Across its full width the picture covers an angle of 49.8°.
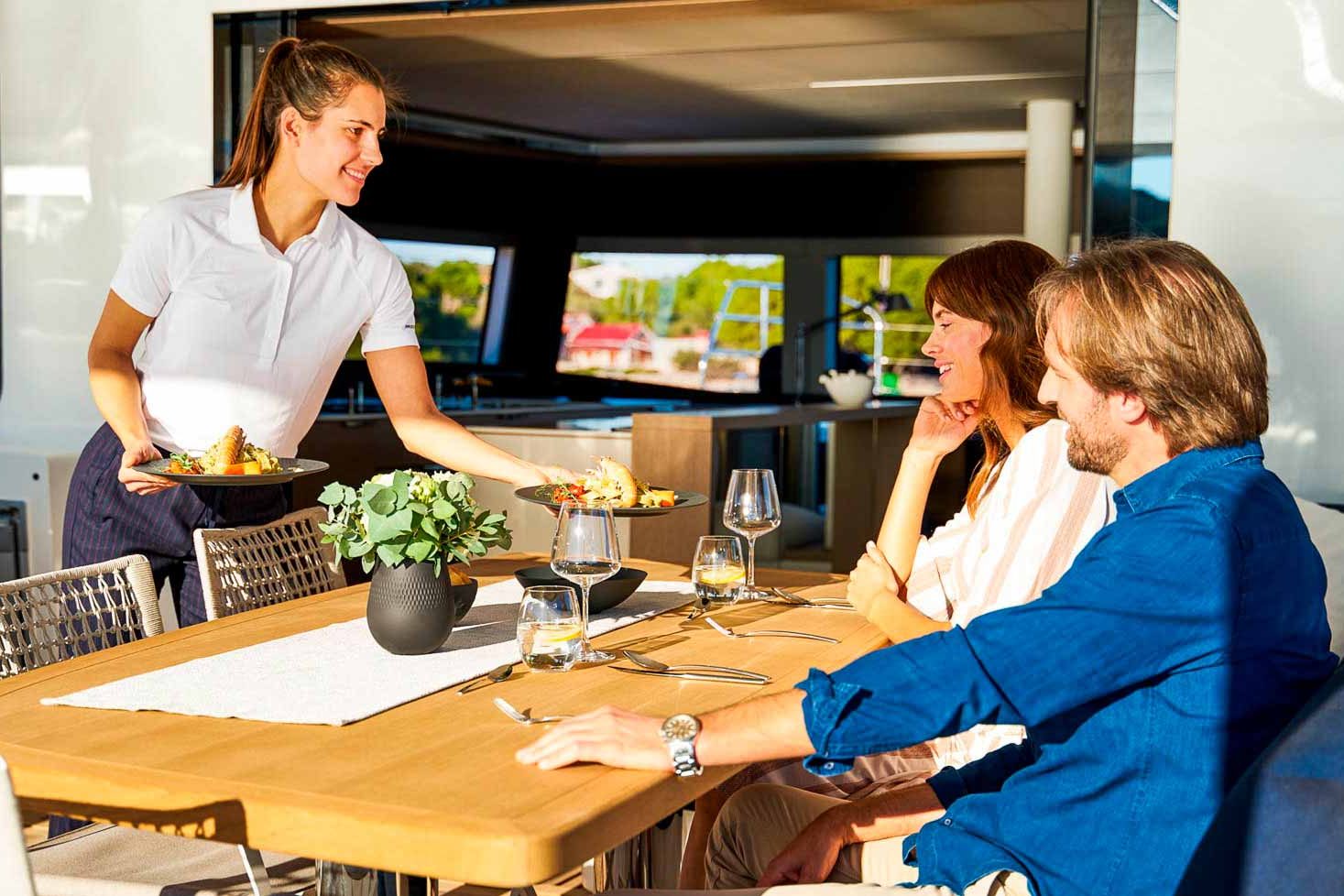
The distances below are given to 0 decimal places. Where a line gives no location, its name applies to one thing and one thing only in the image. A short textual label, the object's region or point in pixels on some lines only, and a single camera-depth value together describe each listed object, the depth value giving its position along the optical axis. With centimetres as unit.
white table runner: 175
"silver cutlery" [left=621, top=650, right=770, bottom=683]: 196
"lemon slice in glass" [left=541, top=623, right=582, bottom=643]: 189
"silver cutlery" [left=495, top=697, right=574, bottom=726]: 169
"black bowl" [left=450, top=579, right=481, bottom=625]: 219
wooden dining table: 133
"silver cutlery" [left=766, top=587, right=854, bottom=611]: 257
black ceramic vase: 203
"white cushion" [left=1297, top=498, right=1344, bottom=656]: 268
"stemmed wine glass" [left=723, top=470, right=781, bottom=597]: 248
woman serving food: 286
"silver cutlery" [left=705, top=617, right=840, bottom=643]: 227
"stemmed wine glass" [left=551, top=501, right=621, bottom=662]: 197
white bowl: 690
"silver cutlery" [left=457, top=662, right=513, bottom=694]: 192
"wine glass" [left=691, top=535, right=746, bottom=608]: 246
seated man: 135
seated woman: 214
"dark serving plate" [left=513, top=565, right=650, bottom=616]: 239
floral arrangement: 200
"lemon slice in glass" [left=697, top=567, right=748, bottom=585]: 247
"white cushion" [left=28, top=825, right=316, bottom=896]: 184
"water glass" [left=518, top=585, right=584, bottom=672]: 187
